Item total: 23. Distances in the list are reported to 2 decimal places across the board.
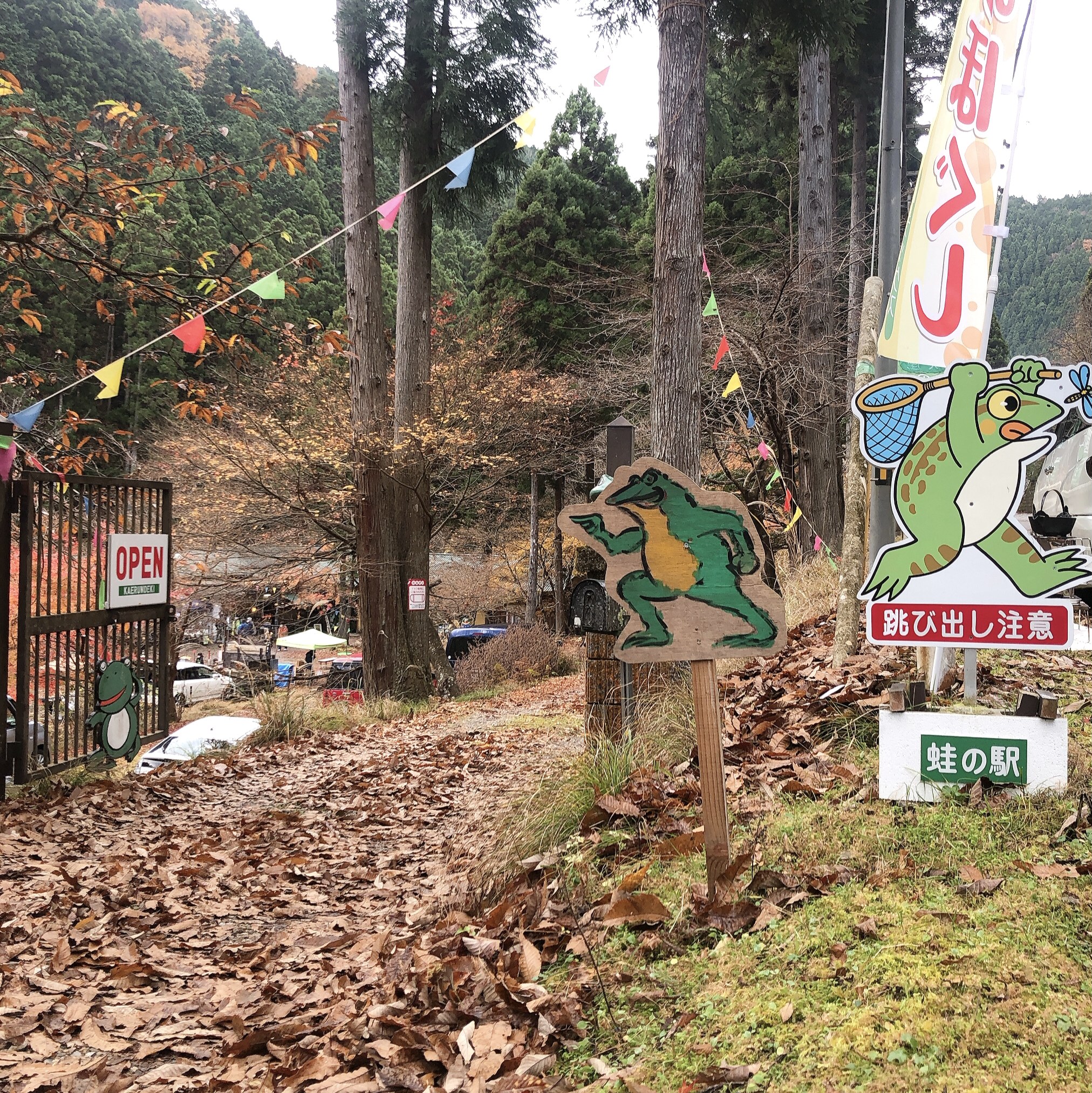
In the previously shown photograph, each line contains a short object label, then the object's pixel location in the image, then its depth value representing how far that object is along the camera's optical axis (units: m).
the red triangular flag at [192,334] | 5.81
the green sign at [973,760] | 3.61
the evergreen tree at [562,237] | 23.47
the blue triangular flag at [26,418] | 5.44
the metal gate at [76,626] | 5.62
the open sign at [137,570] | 6.47
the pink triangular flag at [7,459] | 5.37
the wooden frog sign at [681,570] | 3.19
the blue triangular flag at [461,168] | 7.15
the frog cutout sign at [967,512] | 3.78
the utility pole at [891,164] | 6.34
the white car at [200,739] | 8.83
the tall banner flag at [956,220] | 5.03
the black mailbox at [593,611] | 6.14
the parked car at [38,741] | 5.82
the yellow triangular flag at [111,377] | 5.63
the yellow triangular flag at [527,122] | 8.14
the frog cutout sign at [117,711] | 6.36
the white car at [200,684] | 22.05
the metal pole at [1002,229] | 4.92
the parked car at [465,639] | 21.94
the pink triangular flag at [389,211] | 7.07
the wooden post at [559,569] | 24.52
